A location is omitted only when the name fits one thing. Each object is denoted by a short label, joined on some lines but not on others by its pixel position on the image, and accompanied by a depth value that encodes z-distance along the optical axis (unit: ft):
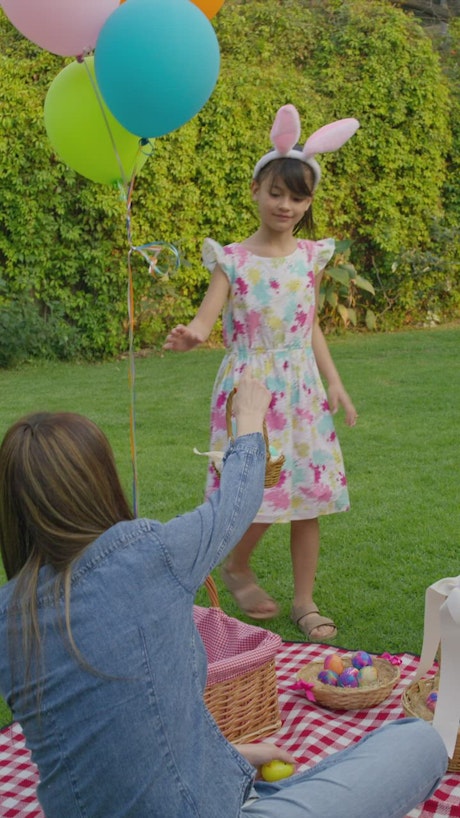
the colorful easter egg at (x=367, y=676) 8.58
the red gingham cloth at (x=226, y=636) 8.37
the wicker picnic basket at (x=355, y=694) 8.36
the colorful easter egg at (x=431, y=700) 7.83
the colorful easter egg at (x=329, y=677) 8.58
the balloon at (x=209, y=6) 9.79
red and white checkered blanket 7.16
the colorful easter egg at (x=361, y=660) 8.79
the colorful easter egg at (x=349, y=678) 8.49
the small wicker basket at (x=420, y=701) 7.34
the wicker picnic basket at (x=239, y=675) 7.71
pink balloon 8.67
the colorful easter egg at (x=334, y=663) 8.74
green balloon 9.49
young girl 10.16
